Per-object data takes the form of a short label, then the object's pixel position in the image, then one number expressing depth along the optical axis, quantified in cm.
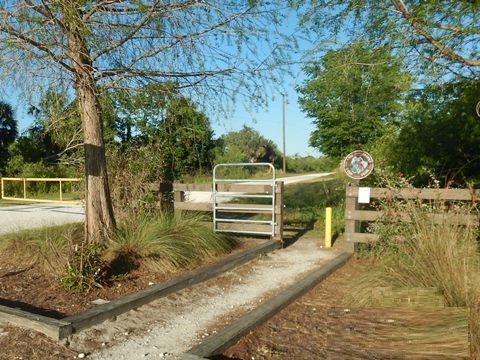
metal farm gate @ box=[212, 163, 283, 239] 967
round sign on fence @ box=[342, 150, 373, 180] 908
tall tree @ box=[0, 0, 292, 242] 622
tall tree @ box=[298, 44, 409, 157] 660
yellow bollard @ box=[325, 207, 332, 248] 982
